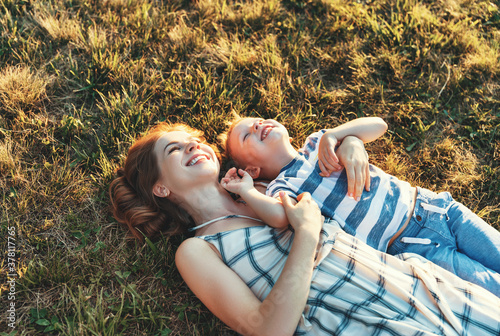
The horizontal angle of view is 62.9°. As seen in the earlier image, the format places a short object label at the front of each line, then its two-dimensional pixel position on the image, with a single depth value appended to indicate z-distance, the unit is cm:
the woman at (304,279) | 227
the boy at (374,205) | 269
